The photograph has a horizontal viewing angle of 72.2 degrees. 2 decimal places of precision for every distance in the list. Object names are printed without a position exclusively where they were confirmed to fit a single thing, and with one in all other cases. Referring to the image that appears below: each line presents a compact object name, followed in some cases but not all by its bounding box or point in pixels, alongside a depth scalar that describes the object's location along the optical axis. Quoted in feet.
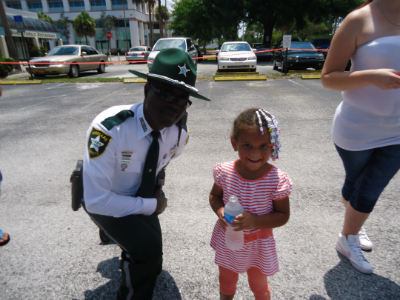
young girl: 4.98
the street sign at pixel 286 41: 41.07
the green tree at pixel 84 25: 156.76
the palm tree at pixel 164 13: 200.64
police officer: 5.39
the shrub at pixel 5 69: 48.96
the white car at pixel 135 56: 89.30
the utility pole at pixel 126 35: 186.21
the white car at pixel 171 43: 48.98
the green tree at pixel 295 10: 80.79
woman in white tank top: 5.84
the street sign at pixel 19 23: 40.67
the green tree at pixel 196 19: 85.71
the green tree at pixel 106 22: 190.08
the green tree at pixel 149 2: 166.17
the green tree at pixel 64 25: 188.69
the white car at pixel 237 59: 44.04
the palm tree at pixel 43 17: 160.62
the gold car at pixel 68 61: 44.39
